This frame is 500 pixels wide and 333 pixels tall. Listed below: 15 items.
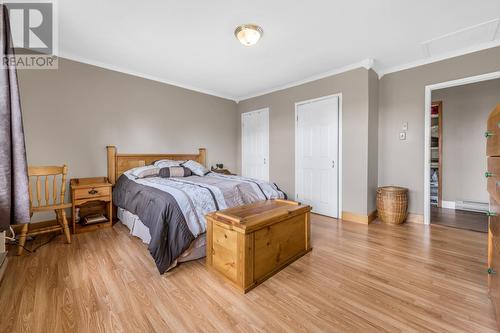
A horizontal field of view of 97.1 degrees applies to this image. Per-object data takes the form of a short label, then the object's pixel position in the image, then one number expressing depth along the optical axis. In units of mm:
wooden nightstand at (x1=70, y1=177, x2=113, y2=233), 2801
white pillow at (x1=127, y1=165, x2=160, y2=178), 3100
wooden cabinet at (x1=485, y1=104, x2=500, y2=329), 1187
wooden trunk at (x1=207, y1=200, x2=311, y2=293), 1660
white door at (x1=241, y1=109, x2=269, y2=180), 4691
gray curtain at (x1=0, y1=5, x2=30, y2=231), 1304
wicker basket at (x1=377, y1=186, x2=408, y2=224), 3143
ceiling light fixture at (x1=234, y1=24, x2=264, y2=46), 2321
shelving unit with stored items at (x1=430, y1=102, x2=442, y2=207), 4172
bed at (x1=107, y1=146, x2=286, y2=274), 1914
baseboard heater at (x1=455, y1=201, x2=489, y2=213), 3756
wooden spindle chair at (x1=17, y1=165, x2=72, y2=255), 2326
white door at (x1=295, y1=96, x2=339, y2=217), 3594
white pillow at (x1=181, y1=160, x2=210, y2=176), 3543
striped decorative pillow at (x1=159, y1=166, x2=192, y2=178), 3242
